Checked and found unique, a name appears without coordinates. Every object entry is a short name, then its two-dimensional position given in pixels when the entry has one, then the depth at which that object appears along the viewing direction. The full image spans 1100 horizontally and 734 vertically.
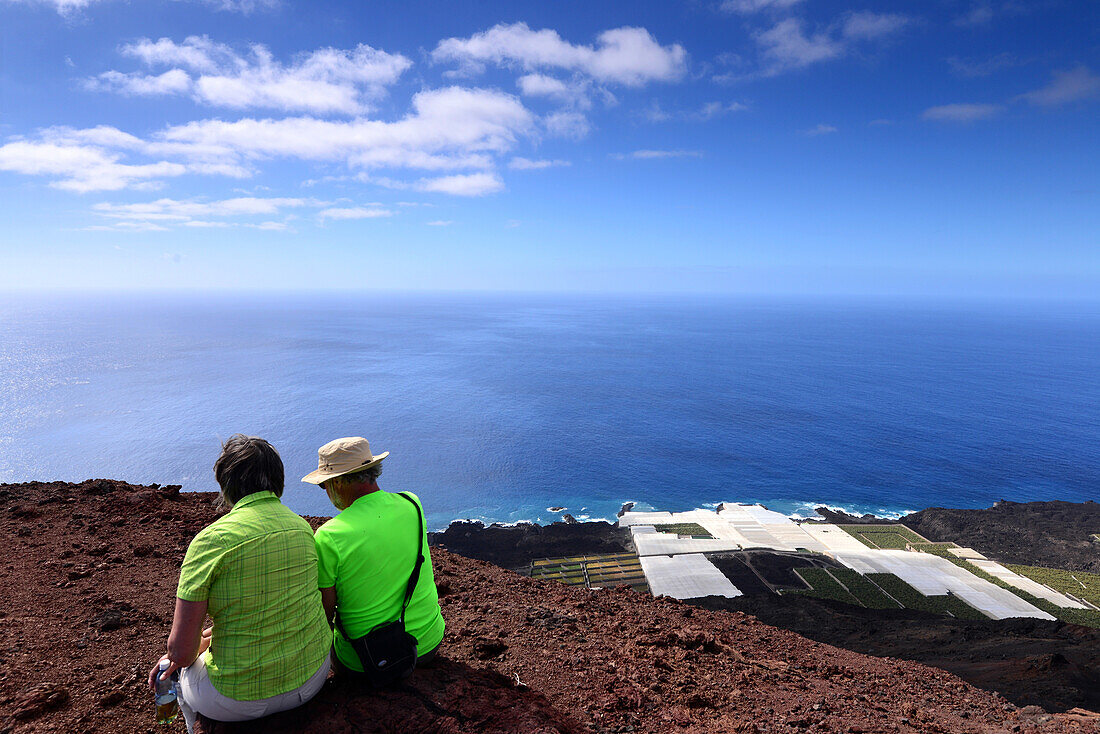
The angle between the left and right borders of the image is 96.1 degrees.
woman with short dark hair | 3.03
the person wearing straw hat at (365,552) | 3.56
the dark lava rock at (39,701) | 3.82
